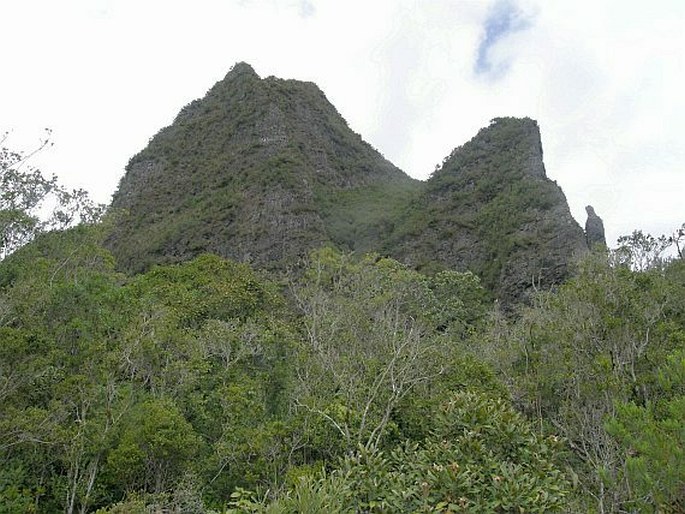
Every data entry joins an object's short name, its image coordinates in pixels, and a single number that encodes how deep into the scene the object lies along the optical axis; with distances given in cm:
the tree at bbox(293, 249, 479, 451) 1486
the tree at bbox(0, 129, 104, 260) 1536
